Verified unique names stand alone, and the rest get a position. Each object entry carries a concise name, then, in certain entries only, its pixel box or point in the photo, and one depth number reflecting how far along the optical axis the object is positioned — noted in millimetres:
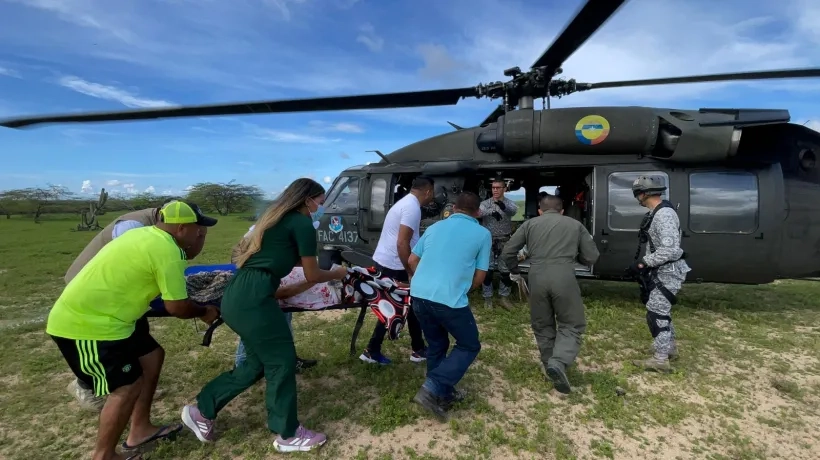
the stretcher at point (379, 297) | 3584
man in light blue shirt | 3088
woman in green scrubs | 2645
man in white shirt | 3826
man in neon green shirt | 2426
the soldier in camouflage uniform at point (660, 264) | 3947
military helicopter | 5414
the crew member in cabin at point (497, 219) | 6328
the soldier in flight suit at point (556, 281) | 3615
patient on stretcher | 3404
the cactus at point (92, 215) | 23891
